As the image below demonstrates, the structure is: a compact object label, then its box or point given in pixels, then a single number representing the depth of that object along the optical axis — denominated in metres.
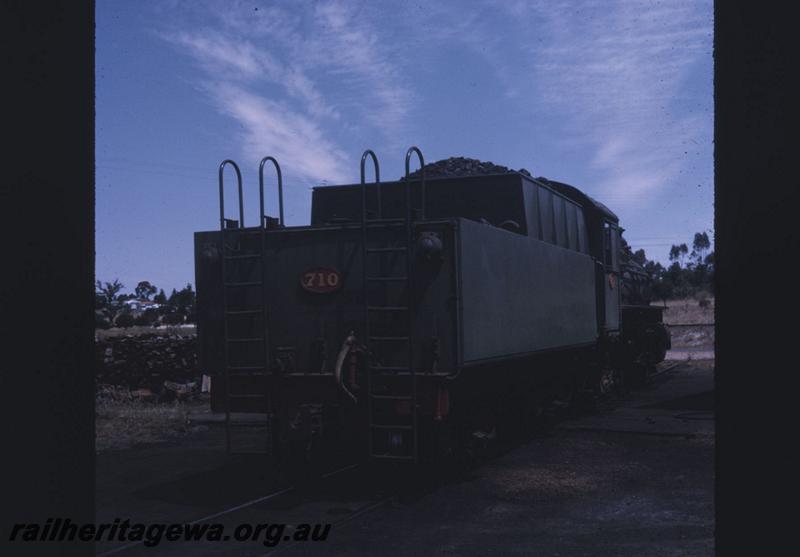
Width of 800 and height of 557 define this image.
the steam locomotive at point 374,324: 6.90
